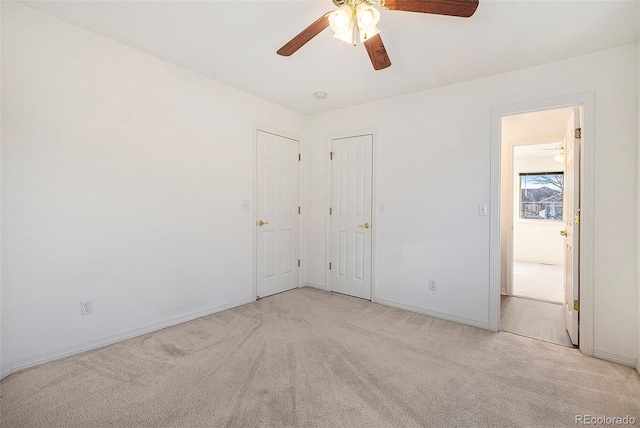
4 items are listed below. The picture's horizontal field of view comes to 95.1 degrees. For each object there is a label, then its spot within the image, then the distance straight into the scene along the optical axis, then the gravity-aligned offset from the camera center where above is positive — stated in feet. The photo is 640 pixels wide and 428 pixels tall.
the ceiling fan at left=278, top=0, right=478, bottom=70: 5.04 +3.52
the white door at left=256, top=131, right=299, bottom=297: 12.01 -0.20
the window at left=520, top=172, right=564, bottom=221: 21.17 +0.99
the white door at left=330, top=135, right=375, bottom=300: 12.19 -0.26
